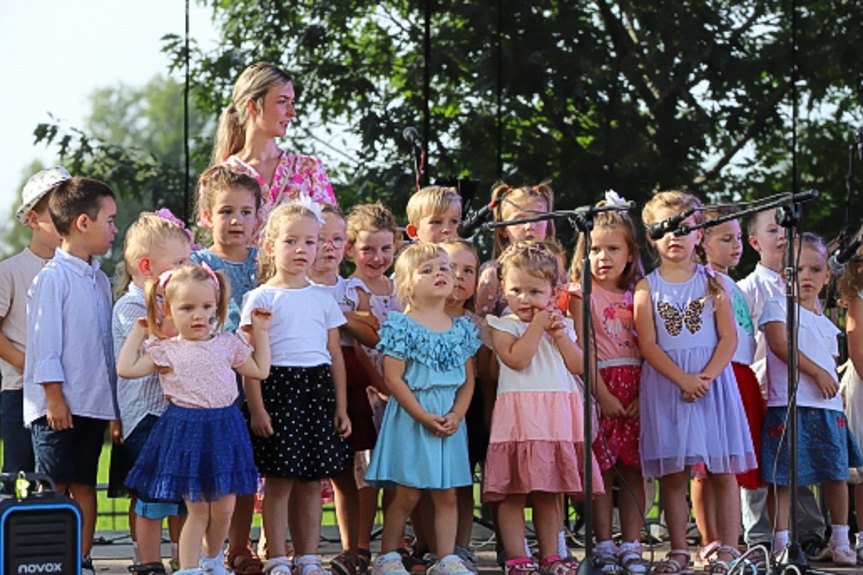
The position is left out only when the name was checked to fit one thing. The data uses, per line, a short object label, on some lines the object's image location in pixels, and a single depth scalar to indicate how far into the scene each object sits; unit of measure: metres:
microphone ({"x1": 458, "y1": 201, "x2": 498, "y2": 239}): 9.13
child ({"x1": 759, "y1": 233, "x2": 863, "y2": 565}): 10.66
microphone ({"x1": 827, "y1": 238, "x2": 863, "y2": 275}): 9.64
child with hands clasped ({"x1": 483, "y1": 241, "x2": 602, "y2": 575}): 9.38
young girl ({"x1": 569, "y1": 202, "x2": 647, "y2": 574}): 10.11
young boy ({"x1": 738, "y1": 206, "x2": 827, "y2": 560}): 11.14
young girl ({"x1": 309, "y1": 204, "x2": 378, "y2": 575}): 9.83
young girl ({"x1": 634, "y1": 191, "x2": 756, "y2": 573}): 9.82
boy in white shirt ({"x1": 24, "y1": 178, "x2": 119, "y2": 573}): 8.89
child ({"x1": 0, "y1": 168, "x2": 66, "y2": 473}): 9.33
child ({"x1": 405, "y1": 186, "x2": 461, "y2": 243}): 10.60
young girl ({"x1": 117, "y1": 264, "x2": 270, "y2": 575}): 8.34
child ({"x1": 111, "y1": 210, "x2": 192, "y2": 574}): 8.82
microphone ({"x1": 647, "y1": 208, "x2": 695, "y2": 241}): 8.44
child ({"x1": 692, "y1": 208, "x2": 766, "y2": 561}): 10.28
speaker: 6.89
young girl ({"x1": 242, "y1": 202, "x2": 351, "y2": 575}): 9.05
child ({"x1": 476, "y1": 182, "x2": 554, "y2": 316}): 10.35
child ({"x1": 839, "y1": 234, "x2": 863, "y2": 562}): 11.31
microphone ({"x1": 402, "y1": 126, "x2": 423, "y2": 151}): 11.11
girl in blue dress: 9.24
